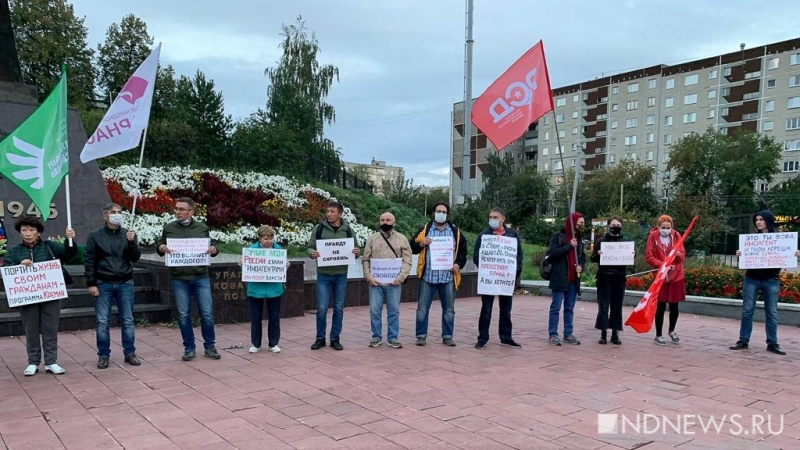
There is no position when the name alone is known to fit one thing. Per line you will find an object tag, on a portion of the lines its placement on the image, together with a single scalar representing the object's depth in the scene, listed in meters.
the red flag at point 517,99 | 8.53
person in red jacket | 7.71
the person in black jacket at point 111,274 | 6.02
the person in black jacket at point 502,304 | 7.53
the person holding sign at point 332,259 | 7.11
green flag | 6.22
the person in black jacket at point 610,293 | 7.79
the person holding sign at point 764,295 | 7.37
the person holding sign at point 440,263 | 7.41
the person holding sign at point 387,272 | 7.32
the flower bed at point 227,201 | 14.24
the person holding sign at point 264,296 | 6.95
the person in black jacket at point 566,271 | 7.62
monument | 10.05
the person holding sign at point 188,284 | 6.46
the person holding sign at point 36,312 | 5.75
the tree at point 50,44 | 34.50
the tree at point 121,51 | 42.25
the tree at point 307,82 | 32.53
